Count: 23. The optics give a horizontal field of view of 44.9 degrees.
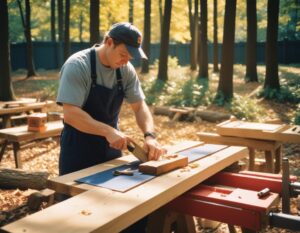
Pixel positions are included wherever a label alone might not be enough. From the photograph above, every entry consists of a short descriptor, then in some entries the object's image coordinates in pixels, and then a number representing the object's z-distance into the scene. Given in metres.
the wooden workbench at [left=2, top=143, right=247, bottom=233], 1.91
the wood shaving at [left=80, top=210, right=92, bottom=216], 2.06
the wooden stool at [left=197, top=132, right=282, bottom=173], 5.47
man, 3.02
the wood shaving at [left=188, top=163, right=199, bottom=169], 3.00
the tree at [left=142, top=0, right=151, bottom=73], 19.41
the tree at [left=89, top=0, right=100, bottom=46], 13.31
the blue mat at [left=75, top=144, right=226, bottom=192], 2.51
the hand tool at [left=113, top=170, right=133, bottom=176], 2.77
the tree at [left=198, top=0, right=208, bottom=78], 18.36
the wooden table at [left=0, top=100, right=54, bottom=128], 8.60
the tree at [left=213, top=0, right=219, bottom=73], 21.56
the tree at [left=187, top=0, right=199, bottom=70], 23.70
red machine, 2.39
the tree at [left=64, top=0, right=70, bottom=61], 19.92
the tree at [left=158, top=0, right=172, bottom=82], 16.05
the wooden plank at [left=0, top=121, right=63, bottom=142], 6.48
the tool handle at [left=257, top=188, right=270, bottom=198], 2.60
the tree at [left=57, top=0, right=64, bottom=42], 22.87
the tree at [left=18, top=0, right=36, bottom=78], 20.84
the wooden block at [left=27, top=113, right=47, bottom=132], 6.76
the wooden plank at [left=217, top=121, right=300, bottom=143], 5.25
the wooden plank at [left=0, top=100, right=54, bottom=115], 8.45
